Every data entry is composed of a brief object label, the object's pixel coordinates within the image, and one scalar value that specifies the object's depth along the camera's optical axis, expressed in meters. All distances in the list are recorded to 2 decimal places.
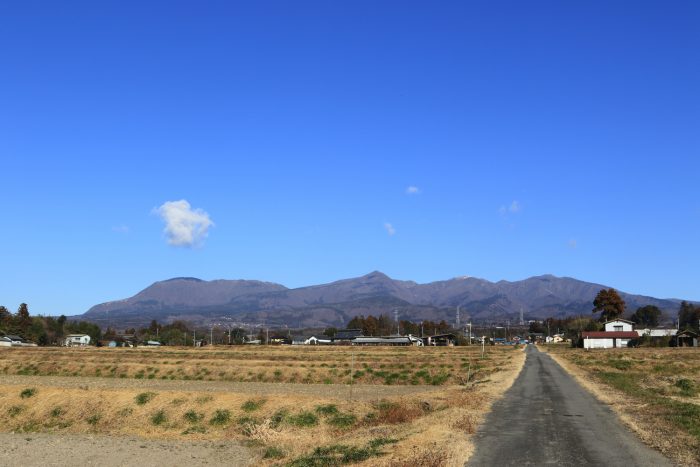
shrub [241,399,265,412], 31.25
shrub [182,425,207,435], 29.39
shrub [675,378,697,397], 37.22
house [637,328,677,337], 160.11
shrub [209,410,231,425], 30.33
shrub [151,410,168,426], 31.39
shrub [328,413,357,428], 27.47
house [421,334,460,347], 176.88
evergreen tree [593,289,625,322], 155.50
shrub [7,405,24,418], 35.72
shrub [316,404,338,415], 29.26
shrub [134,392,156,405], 34.08
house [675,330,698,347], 124.31
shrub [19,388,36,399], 37.62
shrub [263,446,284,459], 21.33
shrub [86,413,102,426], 32.50
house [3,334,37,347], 146.88
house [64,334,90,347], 177.62
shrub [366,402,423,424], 26.48
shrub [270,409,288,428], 27.75
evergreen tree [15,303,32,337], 169.07
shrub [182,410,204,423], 30.95
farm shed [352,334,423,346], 173.43
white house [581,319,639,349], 128.25
